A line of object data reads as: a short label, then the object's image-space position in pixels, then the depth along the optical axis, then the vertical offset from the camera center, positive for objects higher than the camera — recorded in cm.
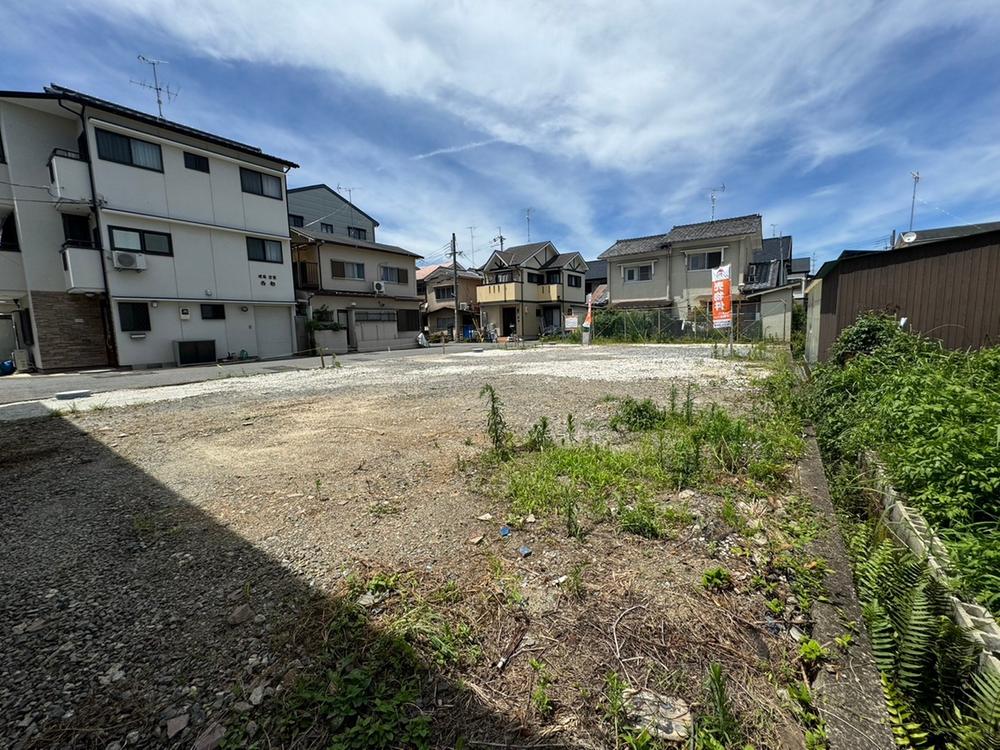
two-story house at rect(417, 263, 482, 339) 3167 +188
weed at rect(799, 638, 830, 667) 158 -125
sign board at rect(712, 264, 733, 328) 1219 +62
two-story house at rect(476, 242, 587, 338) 2833 +240
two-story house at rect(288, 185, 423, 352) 2173 +286
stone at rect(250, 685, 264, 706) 143 -122
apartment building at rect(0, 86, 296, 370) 1378 +357
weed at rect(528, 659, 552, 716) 140 -124
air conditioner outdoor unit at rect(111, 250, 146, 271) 1398 +251
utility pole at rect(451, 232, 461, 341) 2690 +423
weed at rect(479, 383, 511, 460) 363 -96
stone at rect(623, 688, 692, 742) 132 -125
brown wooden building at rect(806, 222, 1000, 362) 523 +38
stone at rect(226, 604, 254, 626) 181 -121
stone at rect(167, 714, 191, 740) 135 -124
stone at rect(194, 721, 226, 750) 131 -124
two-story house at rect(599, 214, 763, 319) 2095 +308
